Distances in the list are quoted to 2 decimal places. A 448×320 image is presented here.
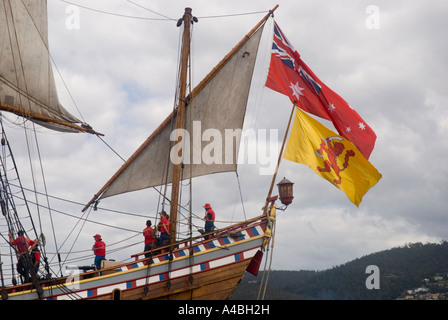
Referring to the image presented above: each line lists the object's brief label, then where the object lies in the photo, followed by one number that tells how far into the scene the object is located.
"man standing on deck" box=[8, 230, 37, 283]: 19.36
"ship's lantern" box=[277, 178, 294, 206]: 19.63
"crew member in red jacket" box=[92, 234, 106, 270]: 19.81
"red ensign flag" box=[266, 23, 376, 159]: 20.23
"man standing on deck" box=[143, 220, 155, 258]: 20.23
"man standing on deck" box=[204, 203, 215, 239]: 20.03
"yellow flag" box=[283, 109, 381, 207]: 19.16
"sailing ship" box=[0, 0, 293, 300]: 18.98
